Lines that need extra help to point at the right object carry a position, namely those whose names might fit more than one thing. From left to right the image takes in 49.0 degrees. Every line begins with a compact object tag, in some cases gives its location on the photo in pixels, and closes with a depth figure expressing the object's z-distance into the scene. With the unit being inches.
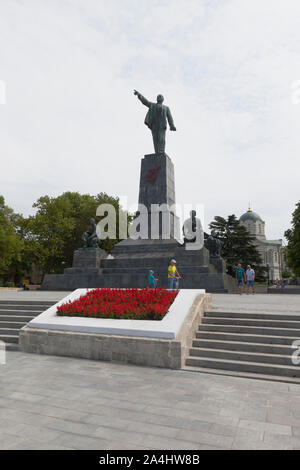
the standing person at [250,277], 690.8
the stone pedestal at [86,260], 790.5
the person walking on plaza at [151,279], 508.4
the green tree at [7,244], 1421.0
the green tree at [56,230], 1534.2
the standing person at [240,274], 682.6
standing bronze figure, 893.8
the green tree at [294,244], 1392.7
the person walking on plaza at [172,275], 511.8
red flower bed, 318.0
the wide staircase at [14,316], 350.6
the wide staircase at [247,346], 252.7
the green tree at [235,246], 1898.4
